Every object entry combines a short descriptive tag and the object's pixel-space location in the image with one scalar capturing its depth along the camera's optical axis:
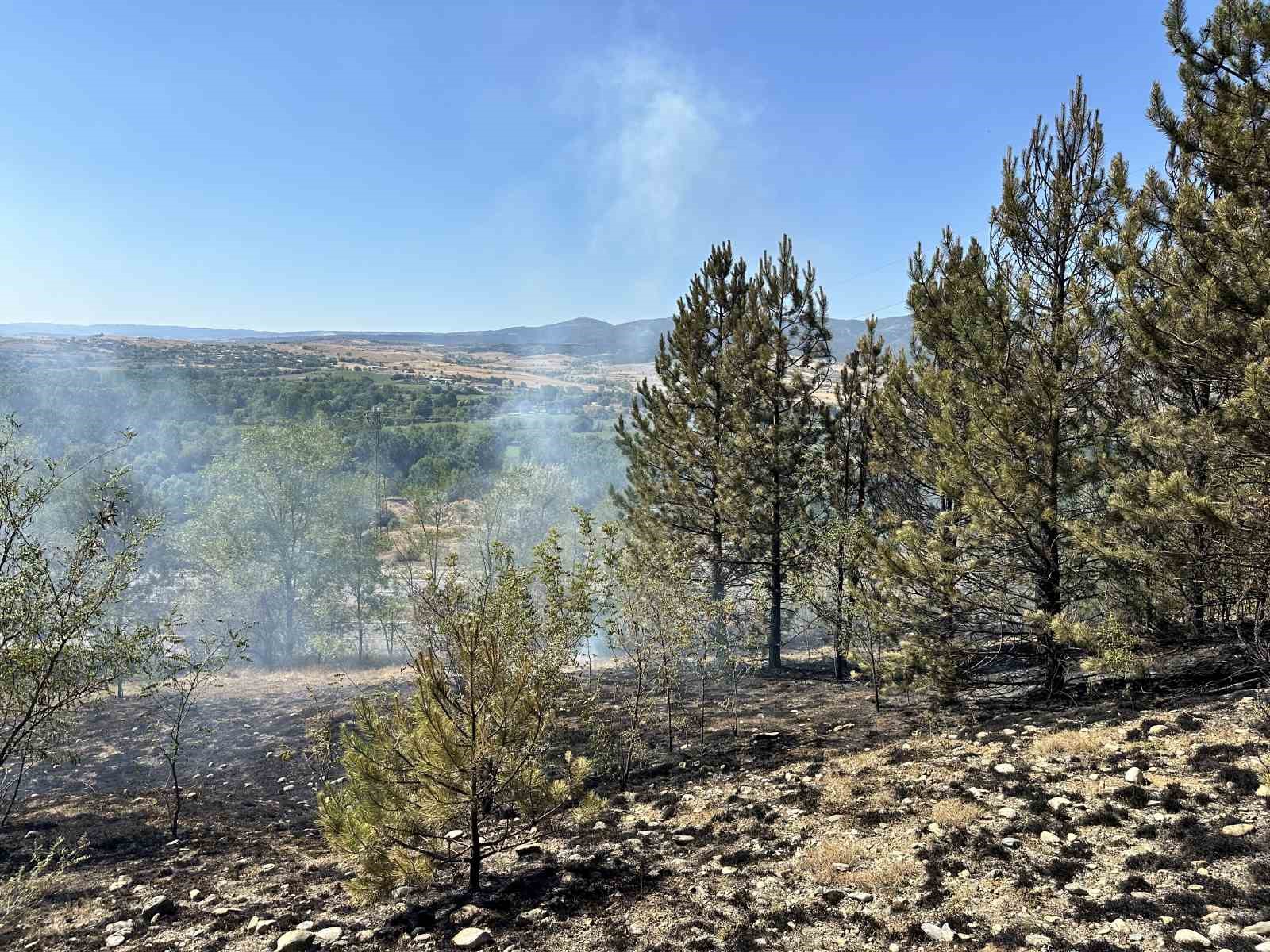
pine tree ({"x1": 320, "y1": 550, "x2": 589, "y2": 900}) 6.66
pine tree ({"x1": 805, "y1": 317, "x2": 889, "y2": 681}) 14.91
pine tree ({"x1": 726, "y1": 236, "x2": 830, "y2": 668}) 17.69
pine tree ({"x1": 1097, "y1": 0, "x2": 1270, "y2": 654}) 6.38
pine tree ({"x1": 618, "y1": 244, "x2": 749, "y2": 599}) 19.67
